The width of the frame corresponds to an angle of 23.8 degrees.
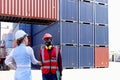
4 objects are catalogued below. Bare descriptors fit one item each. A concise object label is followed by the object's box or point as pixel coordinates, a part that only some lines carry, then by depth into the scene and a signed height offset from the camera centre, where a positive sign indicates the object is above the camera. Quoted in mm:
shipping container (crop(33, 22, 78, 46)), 20422 +481
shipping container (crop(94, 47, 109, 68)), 22866 -1454
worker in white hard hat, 3500 -230
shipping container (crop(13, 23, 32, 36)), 30341 +1235
